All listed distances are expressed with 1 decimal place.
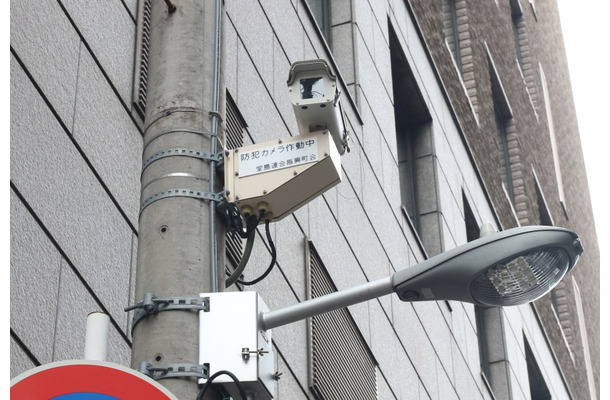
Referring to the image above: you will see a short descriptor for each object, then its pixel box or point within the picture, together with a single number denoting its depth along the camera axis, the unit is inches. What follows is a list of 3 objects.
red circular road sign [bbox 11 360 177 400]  297.5
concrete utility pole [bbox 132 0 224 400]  354.4
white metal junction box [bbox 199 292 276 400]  359.7
